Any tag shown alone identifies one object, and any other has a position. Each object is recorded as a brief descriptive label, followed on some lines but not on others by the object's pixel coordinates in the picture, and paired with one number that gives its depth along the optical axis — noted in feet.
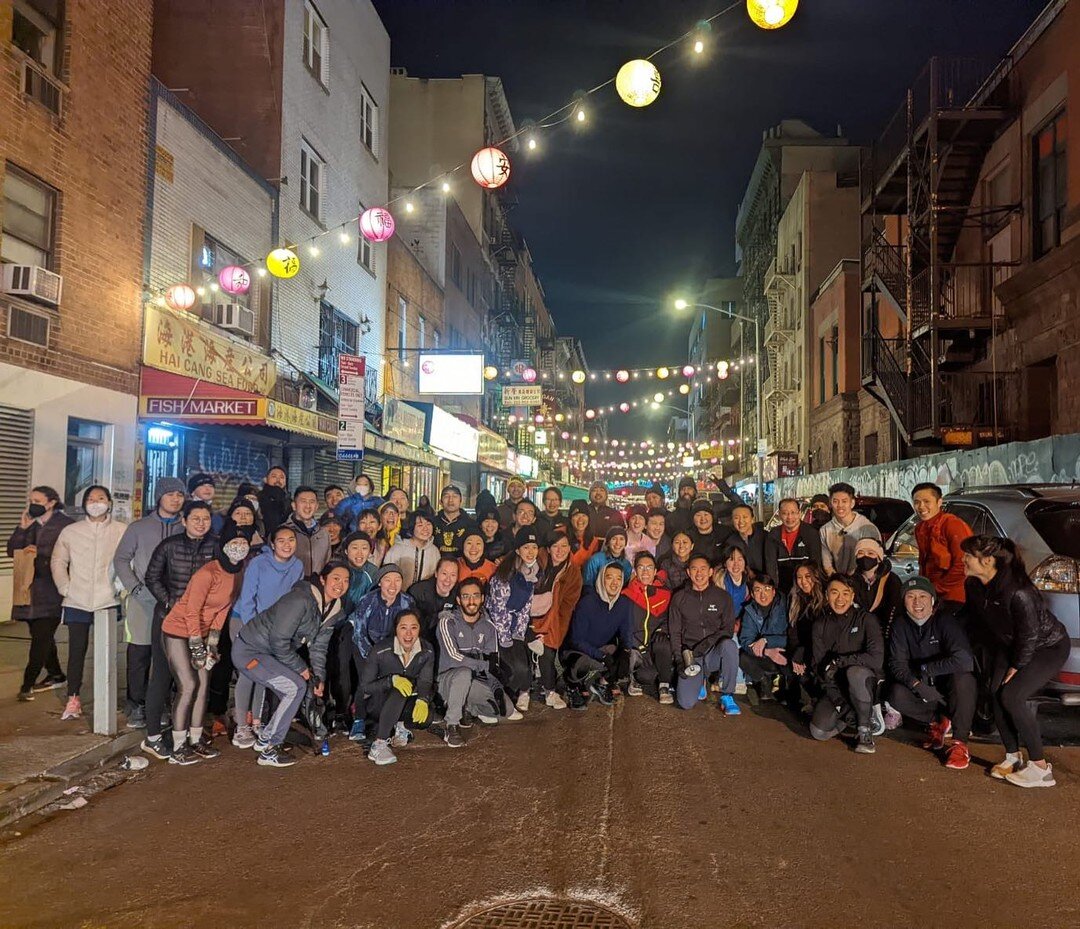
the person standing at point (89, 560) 22.25
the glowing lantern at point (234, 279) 49.11
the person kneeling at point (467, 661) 22.36
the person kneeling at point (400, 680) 20.85
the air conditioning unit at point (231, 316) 49.26
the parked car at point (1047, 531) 19.15
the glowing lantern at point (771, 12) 29.32
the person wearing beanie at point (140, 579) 21.27
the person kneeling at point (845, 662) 21.18
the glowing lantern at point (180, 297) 44.42
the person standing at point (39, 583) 24.07
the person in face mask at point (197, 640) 19.84
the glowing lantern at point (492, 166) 46.07
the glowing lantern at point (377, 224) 57.57
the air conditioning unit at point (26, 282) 34.30
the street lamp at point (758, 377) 86.48
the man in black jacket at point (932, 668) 20.18
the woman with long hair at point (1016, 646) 18.06
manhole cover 12.30
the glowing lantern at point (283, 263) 52.80
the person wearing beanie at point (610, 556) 27.55
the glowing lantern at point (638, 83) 35.32
